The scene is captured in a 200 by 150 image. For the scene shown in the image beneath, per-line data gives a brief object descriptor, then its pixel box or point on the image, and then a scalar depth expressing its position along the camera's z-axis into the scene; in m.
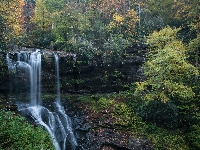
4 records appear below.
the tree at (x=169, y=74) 16.73
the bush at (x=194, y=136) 16.28
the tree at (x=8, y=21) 17.03
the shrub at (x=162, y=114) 17.47
